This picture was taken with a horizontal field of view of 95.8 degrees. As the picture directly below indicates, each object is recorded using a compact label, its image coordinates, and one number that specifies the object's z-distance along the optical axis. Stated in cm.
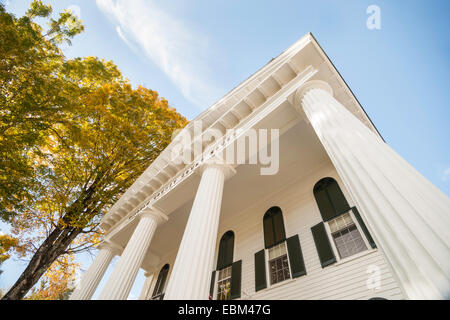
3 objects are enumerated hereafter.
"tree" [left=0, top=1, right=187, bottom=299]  848
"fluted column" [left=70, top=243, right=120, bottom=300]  900
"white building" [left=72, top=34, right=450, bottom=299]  233
